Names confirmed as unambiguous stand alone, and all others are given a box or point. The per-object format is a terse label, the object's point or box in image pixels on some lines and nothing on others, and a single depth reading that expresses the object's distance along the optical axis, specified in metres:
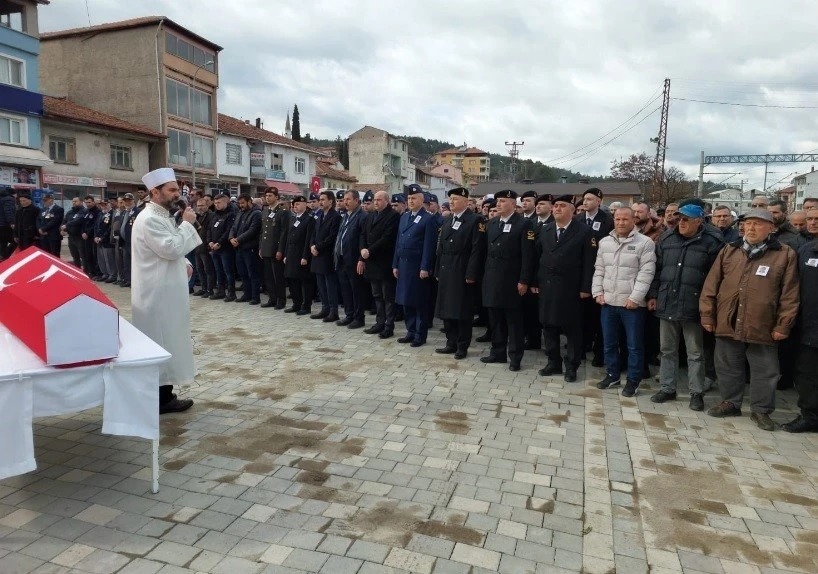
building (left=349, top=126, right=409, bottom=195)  67.88
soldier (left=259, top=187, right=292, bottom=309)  9.52
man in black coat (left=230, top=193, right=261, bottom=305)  9.90
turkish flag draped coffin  3.04
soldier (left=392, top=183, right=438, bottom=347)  7.48
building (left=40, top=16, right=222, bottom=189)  33.41
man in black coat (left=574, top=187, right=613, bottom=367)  6.64
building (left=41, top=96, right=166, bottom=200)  26.89
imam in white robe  4.52
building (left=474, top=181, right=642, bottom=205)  41.78
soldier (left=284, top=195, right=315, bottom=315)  9.16
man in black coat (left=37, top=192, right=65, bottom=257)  13.13
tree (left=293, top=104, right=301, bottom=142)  70.62
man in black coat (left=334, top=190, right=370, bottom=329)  8.41
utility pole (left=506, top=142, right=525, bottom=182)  63.55
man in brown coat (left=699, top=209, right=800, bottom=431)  4.75
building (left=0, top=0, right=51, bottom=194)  23.86
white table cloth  2.91
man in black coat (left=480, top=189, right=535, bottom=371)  6.51
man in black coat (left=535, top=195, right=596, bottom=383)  6.13
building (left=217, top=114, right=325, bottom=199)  41.97
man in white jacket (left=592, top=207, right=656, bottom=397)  5.59
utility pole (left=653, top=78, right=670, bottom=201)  37.88
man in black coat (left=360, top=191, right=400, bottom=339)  8.00
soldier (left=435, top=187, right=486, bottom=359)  6.91
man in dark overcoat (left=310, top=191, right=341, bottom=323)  8.80
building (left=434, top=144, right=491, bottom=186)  136.62
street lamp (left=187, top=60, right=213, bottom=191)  34.41
